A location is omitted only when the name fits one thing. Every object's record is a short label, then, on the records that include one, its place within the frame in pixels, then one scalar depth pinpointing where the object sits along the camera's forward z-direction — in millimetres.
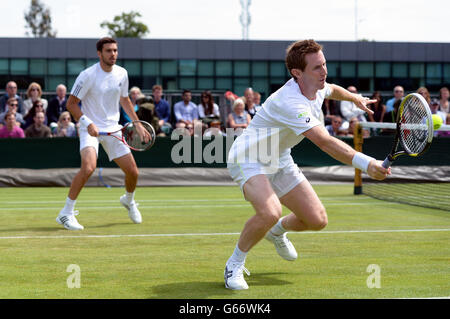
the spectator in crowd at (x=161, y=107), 17978
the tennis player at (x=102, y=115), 9547
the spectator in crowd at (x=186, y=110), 18125
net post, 13602
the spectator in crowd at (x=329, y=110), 18219
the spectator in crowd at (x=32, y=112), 17078
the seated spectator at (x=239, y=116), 17031
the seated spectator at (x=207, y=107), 17984
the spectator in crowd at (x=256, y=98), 18266
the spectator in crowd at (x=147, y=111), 16906
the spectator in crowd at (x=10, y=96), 17555
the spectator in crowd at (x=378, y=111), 18453
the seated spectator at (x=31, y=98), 17516
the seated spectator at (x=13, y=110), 17156
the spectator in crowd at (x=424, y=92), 16425
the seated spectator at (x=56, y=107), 17766
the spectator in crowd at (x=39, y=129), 17000
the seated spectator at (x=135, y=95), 17573
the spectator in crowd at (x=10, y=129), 16844
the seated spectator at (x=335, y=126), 17797
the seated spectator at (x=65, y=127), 17297
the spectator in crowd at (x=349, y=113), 17984
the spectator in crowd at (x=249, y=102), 17625
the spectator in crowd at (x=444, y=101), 18203
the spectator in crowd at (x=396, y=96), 18252
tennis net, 15727
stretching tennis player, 5738
